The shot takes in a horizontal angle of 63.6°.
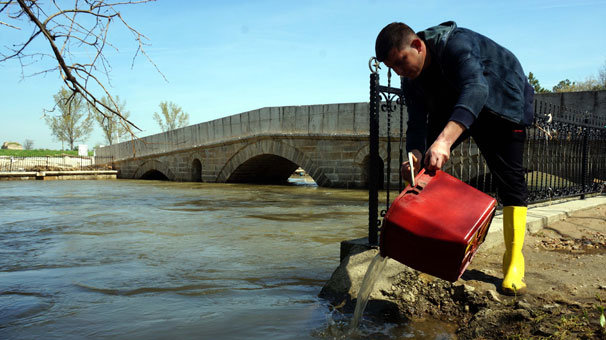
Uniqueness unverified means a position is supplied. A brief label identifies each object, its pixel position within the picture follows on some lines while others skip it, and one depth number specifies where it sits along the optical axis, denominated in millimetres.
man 2072
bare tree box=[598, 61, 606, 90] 31672
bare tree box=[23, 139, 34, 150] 62062
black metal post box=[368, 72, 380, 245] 3102
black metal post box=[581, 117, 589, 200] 6914
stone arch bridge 14234
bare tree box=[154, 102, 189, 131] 47750
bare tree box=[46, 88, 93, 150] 42688
